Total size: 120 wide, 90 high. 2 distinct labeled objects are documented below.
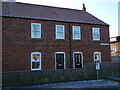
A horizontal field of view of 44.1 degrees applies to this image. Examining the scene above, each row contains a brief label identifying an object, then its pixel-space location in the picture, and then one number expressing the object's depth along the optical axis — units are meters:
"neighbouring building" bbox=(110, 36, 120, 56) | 36.55
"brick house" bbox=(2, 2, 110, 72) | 15.73
